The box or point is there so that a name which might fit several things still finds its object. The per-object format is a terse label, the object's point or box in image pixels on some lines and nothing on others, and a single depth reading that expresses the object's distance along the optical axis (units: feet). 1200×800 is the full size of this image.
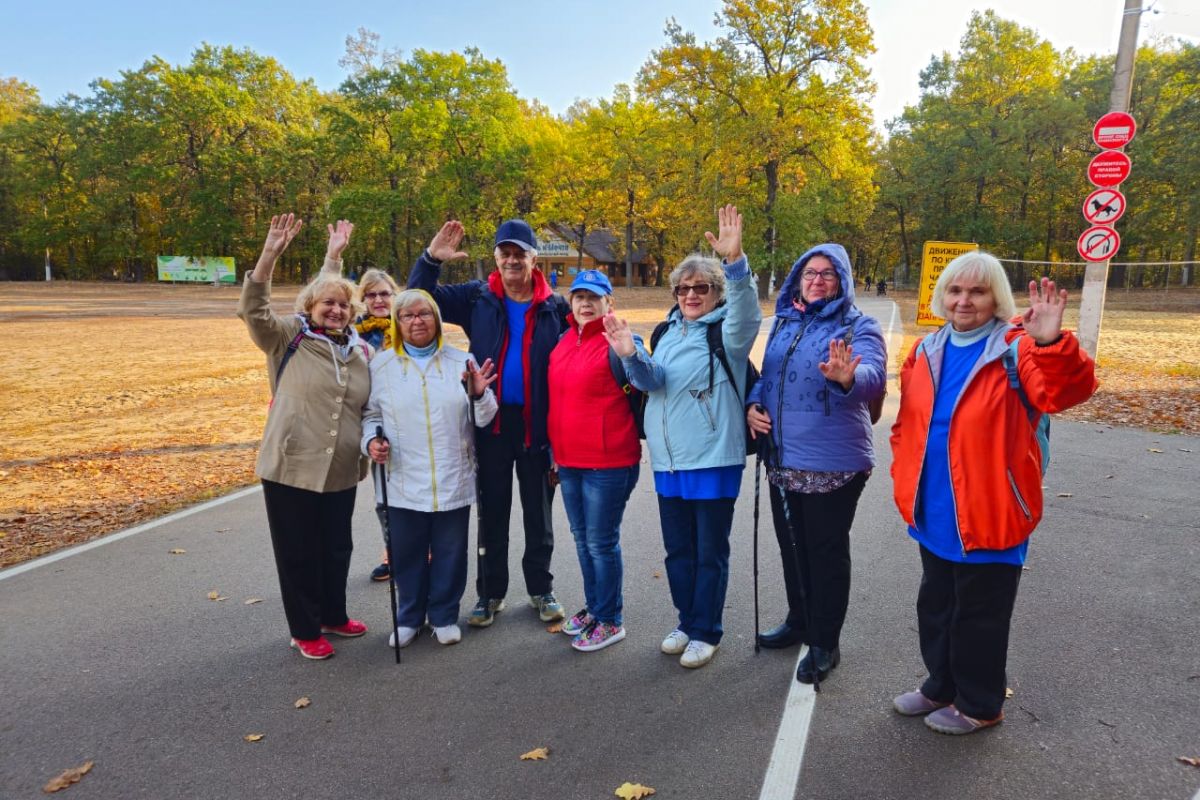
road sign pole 32.04
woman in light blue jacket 11.09
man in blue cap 12.65
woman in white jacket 12.07
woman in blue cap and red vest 11.65
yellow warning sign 33.94
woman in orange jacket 8.39
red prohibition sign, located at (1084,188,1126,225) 29.53
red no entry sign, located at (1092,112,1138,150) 29.45
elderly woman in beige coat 11.50
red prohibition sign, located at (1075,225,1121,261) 29.86
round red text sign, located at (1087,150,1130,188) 29.32
